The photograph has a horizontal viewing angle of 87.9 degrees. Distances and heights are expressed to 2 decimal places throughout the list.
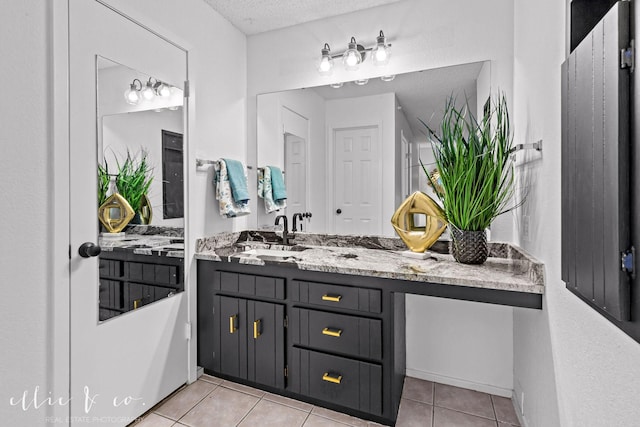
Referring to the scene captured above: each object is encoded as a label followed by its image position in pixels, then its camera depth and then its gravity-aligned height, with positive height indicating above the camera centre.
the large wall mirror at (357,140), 2.09 +0.52
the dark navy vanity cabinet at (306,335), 1.66 -0.68
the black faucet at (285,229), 2.40 -0.12
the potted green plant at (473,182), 1.66 +0.16
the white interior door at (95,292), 1.46 -0.35
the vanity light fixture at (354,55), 2.15 +1.06
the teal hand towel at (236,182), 2.31 +0.22
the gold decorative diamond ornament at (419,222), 1.95 -0.06
